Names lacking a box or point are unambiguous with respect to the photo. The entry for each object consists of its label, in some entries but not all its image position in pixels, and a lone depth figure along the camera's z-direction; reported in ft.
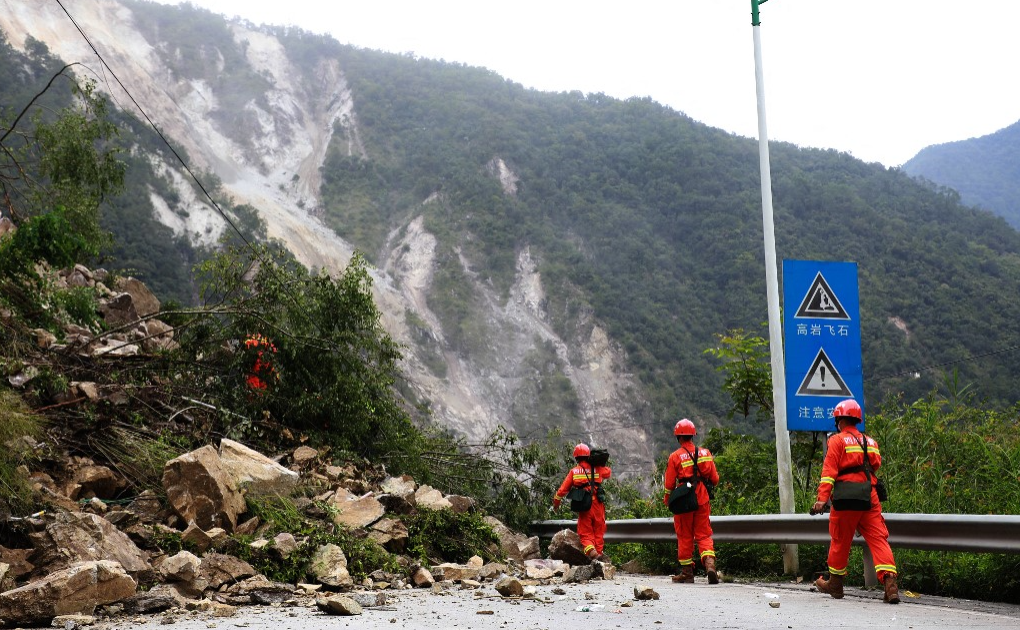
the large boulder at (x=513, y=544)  33.81
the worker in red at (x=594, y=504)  34.63
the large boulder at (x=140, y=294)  52.02
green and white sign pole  26.84
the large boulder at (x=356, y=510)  27.43
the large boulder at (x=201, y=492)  23.86
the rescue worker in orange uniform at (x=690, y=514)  26.40
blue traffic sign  25.73
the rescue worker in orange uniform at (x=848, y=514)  19.94
